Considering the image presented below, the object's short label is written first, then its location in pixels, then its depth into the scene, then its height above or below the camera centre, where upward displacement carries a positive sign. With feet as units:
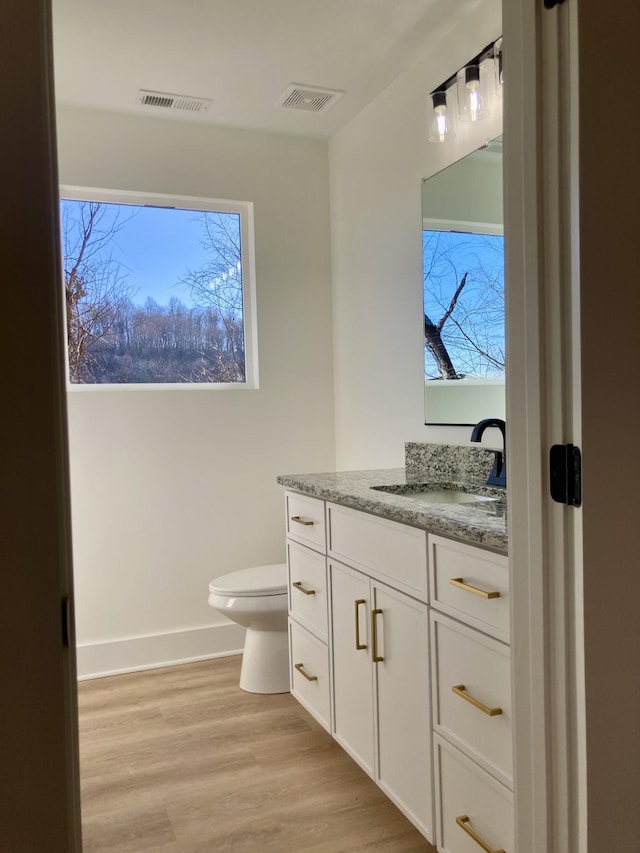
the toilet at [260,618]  9.27 -2.78
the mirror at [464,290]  7.87 +1.42
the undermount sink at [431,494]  7.84 -0.99
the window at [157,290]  10.50 +1.95
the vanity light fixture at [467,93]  7.46 +3.58
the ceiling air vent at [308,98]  9.61 +4.43
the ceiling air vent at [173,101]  9.67 +4.43
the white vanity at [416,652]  4.91 -2.10
